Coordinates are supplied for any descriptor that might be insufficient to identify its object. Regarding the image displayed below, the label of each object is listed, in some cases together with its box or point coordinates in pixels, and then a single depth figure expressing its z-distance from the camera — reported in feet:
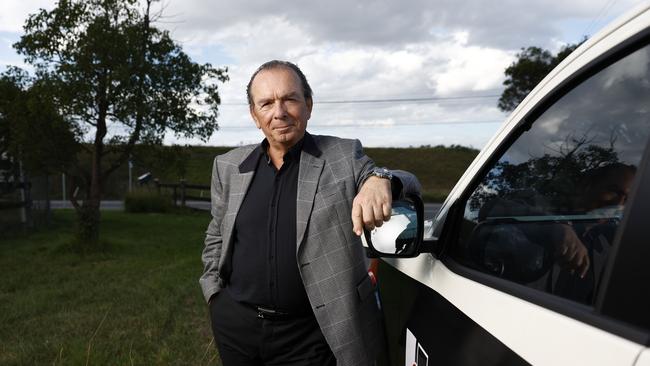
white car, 2.87
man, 6.23
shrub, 64.18
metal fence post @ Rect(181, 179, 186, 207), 68.95
